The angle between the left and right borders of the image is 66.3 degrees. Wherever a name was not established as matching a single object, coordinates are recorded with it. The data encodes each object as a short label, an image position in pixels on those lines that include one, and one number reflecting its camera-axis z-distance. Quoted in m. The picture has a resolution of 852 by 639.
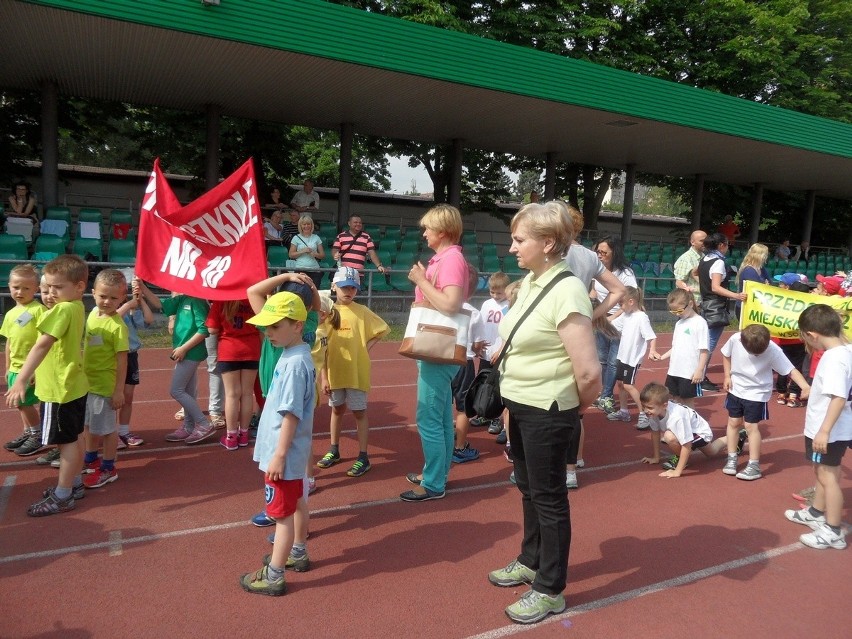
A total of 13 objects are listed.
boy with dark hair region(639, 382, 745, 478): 5.71
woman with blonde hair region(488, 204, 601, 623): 3.19
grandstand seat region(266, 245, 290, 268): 12.91
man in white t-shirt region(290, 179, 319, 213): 15.51
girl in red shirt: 5.64
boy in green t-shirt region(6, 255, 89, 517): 4.40
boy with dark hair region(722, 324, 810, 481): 5.67
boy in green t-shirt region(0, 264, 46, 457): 5.16
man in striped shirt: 11.64
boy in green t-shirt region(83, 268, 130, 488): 5.00
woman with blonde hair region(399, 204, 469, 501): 4.41
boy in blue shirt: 3.49
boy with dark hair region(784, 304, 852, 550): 4.26
